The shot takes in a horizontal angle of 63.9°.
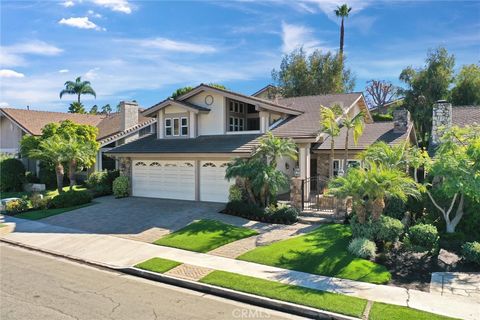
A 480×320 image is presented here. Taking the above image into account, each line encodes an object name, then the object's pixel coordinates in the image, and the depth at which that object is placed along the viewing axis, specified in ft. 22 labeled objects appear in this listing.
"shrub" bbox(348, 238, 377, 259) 38.06
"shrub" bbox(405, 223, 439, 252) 38.73
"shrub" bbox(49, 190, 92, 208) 70.64
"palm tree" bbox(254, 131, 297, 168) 57.98
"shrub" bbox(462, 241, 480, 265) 35.91
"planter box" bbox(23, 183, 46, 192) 93.30
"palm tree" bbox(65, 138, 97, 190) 72.28
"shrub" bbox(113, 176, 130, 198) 77.82
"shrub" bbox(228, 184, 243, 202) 62.03
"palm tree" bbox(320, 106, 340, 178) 61.72
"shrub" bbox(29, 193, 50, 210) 71.31
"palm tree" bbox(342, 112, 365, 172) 60.75
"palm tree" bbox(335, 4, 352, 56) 162.61
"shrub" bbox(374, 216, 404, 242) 40.29
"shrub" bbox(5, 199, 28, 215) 69.82
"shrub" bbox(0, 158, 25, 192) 94.27
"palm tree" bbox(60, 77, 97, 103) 192.75
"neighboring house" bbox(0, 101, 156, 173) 100.99
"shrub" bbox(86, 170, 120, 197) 81.81
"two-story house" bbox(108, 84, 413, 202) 67.87
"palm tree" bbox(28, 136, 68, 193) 71.51
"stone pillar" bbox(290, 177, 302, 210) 57.21
